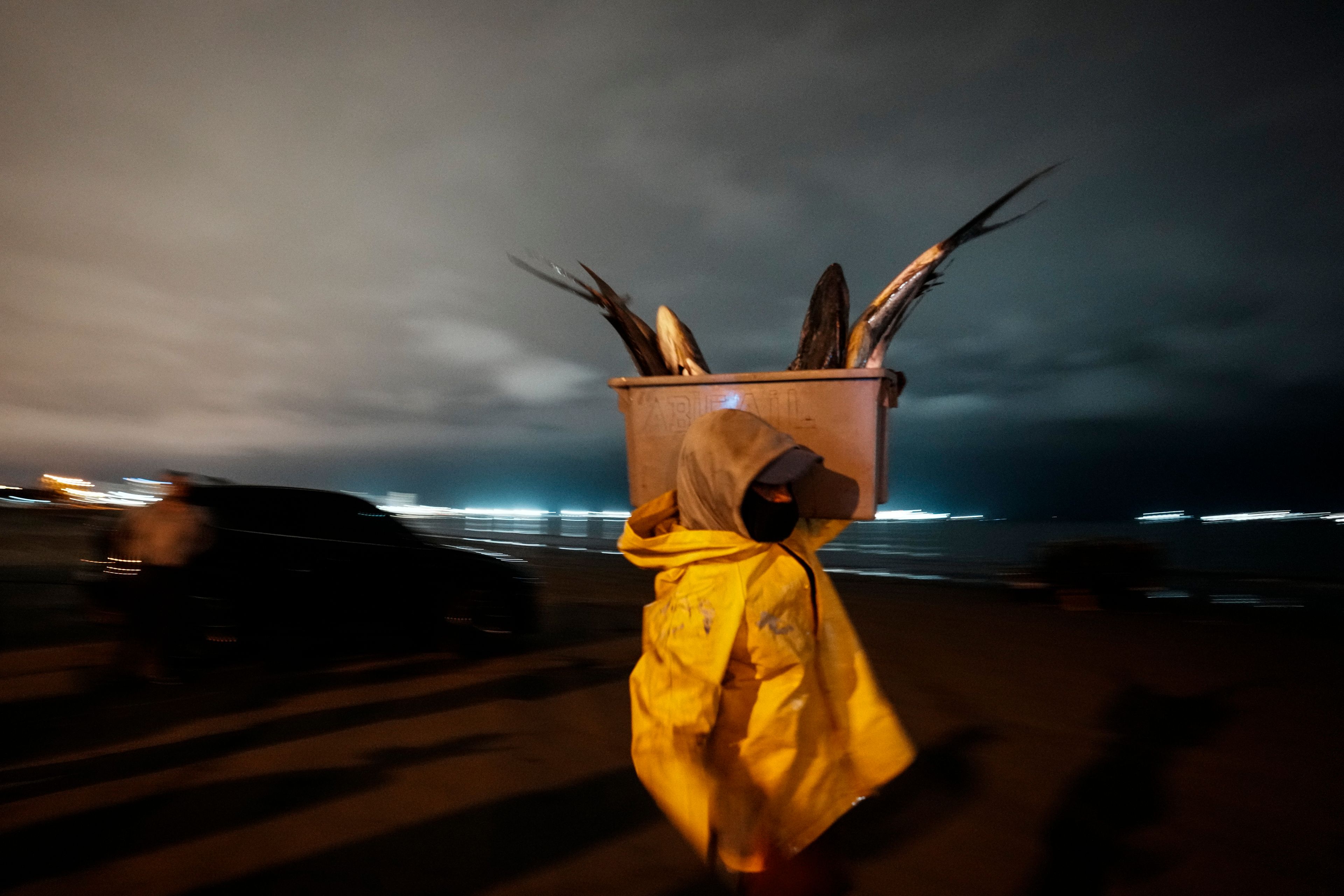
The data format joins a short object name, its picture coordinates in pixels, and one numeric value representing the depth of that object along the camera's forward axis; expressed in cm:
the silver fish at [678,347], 223
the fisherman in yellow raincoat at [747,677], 190
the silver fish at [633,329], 227
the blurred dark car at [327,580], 609
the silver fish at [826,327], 214
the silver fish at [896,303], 201
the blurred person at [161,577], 548
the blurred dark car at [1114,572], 1121
